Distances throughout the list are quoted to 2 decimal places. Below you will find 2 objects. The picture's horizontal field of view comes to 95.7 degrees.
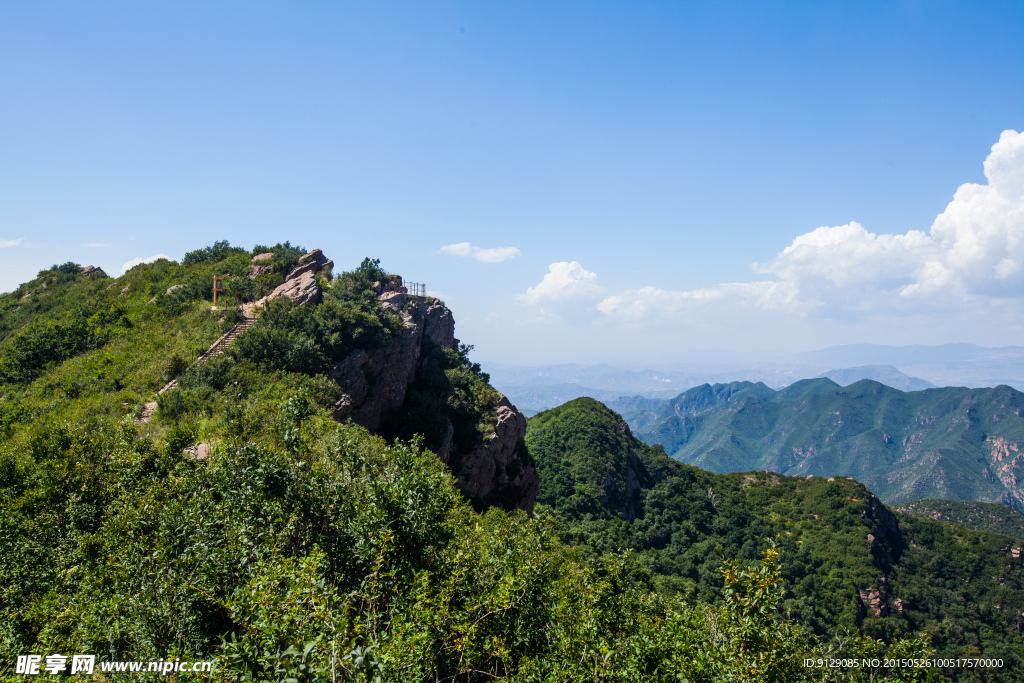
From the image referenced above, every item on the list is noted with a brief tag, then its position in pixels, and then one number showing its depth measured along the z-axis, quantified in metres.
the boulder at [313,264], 44.84
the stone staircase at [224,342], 30.64
